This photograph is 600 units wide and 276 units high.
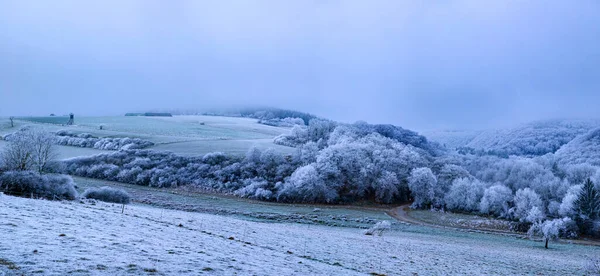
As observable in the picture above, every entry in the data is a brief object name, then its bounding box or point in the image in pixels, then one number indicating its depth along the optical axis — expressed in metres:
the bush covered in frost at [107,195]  46.93
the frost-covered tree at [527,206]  59.41
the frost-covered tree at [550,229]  47.50
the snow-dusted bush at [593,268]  29.05
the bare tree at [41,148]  54.56
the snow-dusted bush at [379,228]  44.50
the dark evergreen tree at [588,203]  61.41
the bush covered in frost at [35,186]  39.16
